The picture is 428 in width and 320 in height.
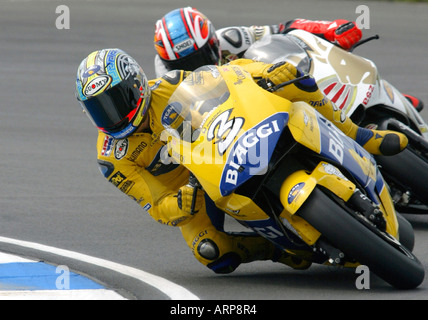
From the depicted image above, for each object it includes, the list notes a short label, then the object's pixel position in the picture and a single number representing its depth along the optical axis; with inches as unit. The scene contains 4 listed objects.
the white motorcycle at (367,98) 555.2
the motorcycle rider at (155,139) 484.4
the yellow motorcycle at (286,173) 419.8
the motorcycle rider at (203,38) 638.5
